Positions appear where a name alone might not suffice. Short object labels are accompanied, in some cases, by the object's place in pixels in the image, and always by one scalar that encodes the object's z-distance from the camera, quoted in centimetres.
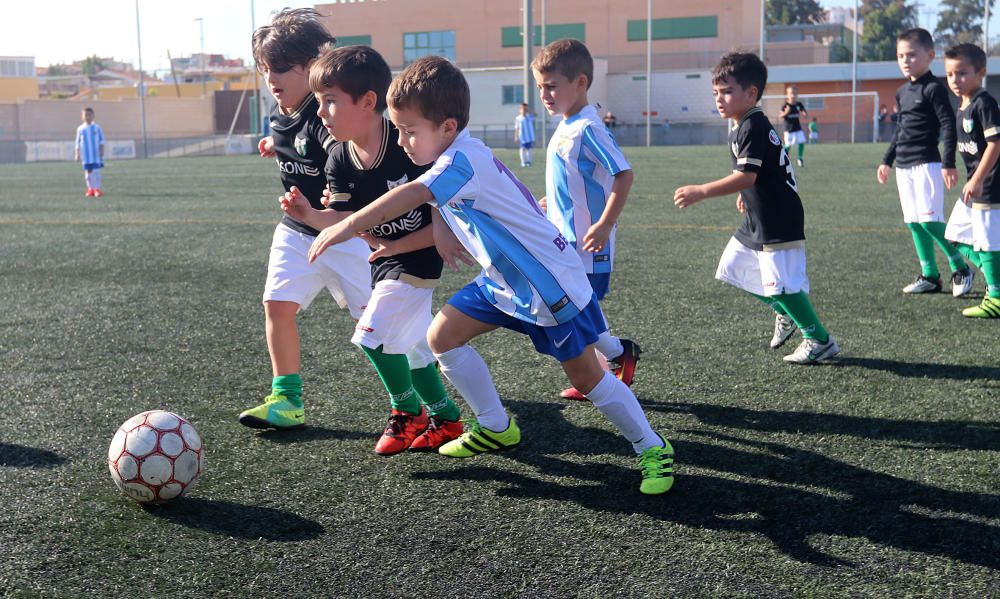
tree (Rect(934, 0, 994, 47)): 8569
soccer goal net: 4756
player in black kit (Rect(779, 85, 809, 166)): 2447
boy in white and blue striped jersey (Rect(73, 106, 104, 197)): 1956
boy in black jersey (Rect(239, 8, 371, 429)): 400
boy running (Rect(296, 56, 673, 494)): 309
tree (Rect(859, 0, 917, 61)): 7100
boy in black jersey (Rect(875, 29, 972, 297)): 689
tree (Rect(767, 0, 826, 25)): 8356
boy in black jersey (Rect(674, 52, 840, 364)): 475
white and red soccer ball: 320
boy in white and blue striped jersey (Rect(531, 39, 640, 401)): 439
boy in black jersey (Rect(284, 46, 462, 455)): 352
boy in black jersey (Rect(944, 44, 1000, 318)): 628
